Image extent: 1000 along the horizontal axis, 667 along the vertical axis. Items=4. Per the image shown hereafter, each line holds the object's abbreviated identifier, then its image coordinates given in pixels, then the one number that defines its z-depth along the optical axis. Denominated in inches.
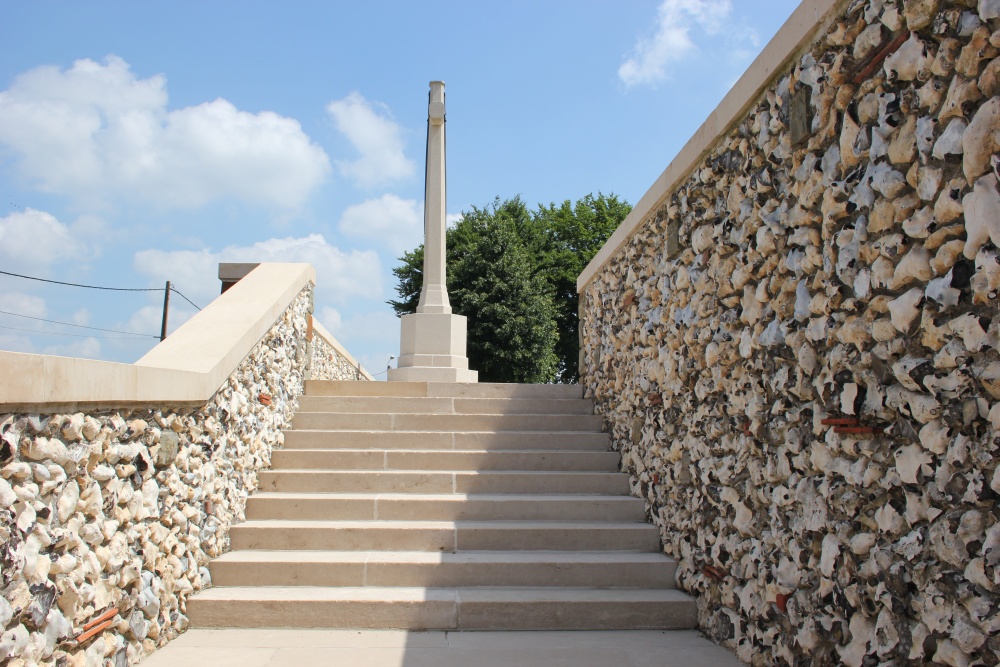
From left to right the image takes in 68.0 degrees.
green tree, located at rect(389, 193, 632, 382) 641.6
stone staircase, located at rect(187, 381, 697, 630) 132.4
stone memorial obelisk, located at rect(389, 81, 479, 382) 316.1
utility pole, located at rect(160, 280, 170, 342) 830.5
